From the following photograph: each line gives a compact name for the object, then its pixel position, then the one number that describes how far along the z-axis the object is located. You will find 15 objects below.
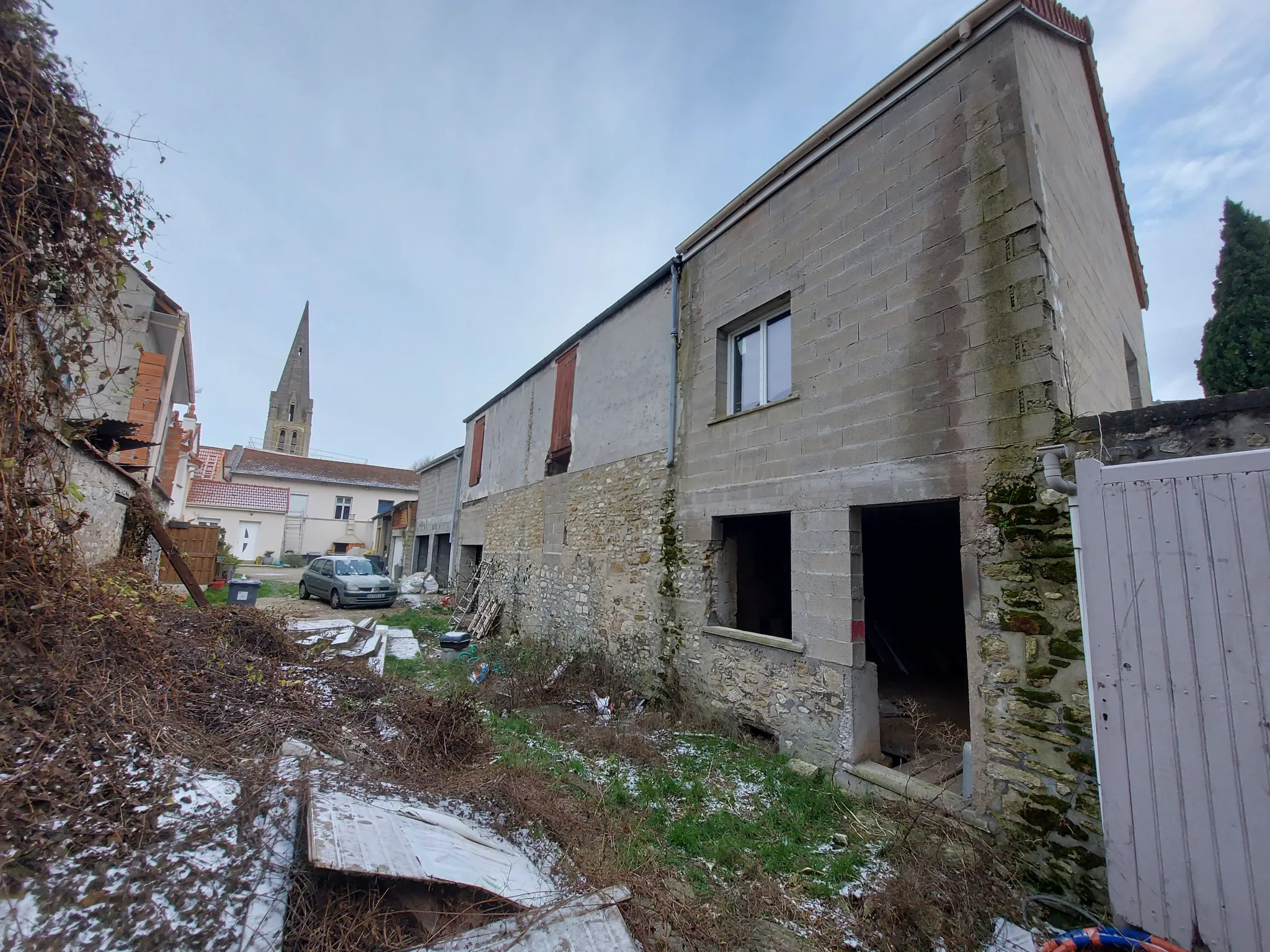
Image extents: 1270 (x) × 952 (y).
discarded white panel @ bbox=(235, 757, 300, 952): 1.99
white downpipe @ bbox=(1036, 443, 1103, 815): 3.14
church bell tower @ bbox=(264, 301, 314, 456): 48.25
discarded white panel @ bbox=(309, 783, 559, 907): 2.34
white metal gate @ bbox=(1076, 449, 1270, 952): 2.21
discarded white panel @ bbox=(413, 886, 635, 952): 2.28
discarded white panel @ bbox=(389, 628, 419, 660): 9.46
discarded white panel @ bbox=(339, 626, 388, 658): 7.63
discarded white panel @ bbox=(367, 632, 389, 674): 6.63
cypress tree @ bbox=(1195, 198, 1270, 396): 11.48
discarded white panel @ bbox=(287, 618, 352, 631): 8.15
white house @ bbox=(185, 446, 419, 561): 31.25
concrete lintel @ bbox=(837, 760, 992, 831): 3.86
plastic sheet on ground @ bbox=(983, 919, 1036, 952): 2.85
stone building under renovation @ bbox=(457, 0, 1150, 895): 3.76
